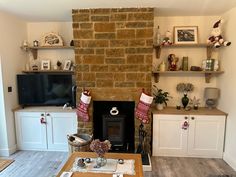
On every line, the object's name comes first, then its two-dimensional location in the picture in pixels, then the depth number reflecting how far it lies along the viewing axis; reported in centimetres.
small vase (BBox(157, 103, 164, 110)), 348
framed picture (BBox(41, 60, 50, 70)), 396
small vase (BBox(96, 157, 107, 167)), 210
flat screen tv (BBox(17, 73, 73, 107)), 367
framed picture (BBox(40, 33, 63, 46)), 380
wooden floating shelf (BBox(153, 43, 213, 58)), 348
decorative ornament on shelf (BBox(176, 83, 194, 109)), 354
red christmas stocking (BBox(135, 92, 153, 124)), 309
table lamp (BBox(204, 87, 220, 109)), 340
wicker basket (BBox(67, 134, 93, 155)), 284
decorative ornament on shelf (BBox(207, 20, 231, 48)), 320
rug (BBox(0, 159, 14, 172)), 301
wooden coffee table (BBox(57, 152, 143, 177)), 195
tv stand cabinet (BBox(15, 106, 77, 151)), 350
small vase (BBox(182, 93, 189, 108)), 353
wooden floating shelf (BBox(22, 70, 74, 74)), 384
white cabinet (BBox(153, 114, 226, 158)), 322
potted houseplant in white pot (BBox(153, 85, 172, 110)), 343
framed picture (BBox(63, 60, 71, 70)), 386
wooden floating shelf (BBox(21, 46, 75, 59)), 380
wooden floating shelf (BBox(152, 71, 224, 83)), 341
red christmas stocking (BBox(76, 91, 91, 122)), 322
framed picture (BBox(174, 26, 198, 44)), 352
